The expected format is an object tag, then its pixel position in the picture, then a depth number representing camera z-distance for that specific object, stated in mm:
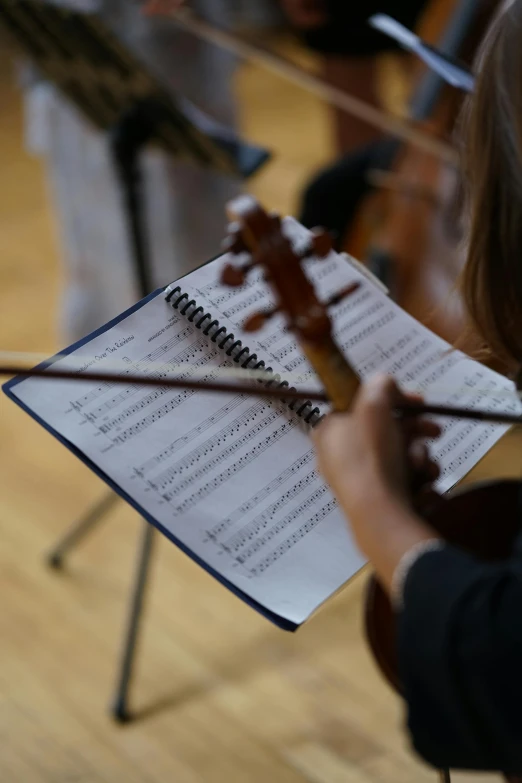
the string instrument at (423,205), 3386
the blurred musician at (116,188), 3892
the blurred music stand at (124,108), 2826
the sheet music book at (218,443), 2325
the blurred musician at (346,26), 4049
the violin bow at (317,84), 3246
